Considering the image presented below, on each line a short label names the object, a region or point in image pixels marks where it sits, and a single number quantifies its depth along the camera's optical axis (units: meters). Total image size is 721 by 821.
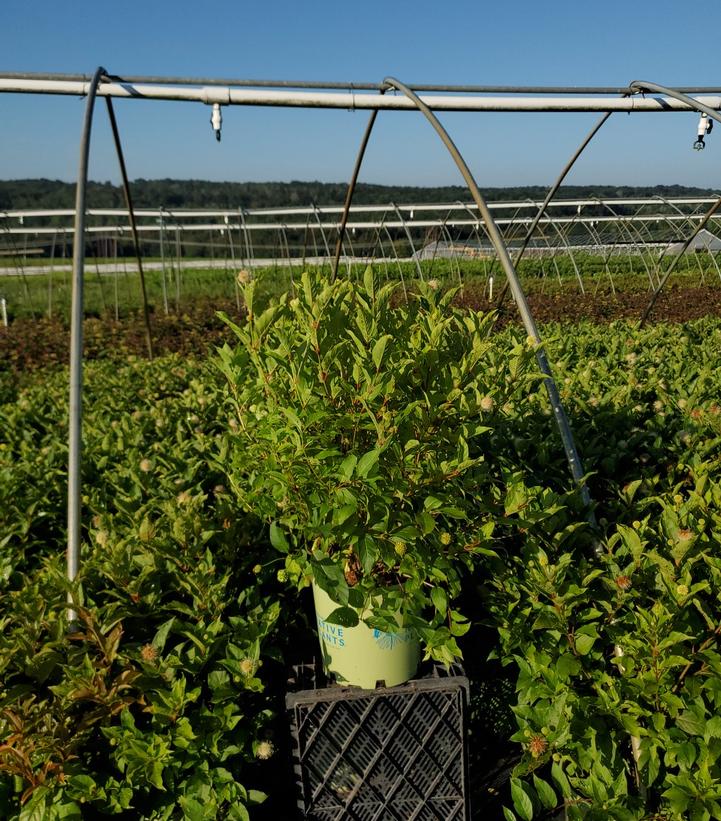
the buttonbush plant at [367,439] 1.32
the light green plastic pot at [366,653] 1.43
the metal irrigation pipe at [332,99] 2.16
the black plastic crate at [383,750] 1.45
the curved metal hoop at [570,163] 3.30
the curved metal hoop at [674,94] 2.27
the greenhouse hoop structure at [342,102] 1.62
